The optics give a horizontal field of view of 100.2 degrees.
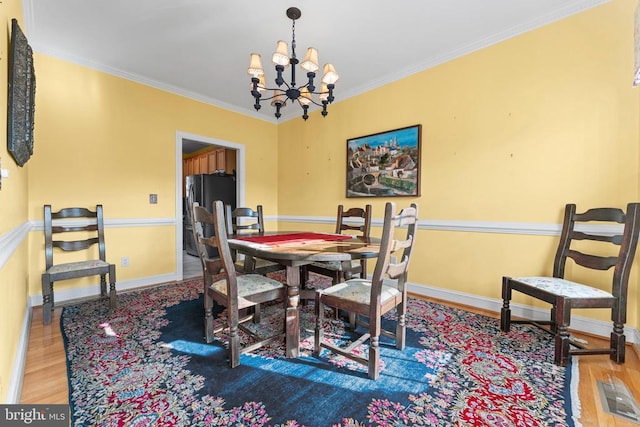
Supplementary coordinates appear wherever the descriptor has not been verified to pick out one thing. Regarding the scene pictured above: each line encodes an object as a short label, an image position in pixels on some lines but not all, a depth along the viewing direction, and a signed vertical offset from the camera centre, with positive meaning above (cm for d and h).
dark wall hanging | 139 +58
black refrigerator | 475 +23
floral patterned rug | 123 -98
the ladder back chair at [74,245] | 225 -43
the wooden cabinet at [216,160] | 515 +84
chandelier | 188 +97
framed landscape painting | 299 +48
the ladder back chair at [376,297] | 146 -56
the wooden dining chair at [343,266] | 223 -55
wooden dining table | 155 -30
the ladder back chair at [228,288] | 157 -55
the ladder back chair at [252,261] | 221 -50
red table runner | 206 -30
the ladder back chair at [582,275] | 162 -53
